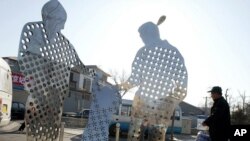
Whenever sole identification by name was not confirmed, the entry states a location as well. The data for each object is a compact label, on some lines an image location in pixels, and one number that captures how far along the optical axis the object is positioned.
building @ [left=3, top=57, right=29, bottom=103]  22.55
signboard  22.54
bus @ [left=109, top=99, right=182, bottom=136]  13.38
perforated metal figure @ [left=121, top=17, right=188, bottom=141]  3.03
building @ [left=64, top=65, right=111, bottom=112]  29.72
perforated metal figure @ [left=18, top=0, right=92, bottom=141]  2.93
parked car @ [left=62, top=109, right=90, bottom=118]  19.07
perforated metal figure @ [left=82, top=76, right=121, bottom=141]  3.12
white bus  6.40
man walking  3.44
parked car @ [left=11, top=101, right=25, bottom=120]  16.37
